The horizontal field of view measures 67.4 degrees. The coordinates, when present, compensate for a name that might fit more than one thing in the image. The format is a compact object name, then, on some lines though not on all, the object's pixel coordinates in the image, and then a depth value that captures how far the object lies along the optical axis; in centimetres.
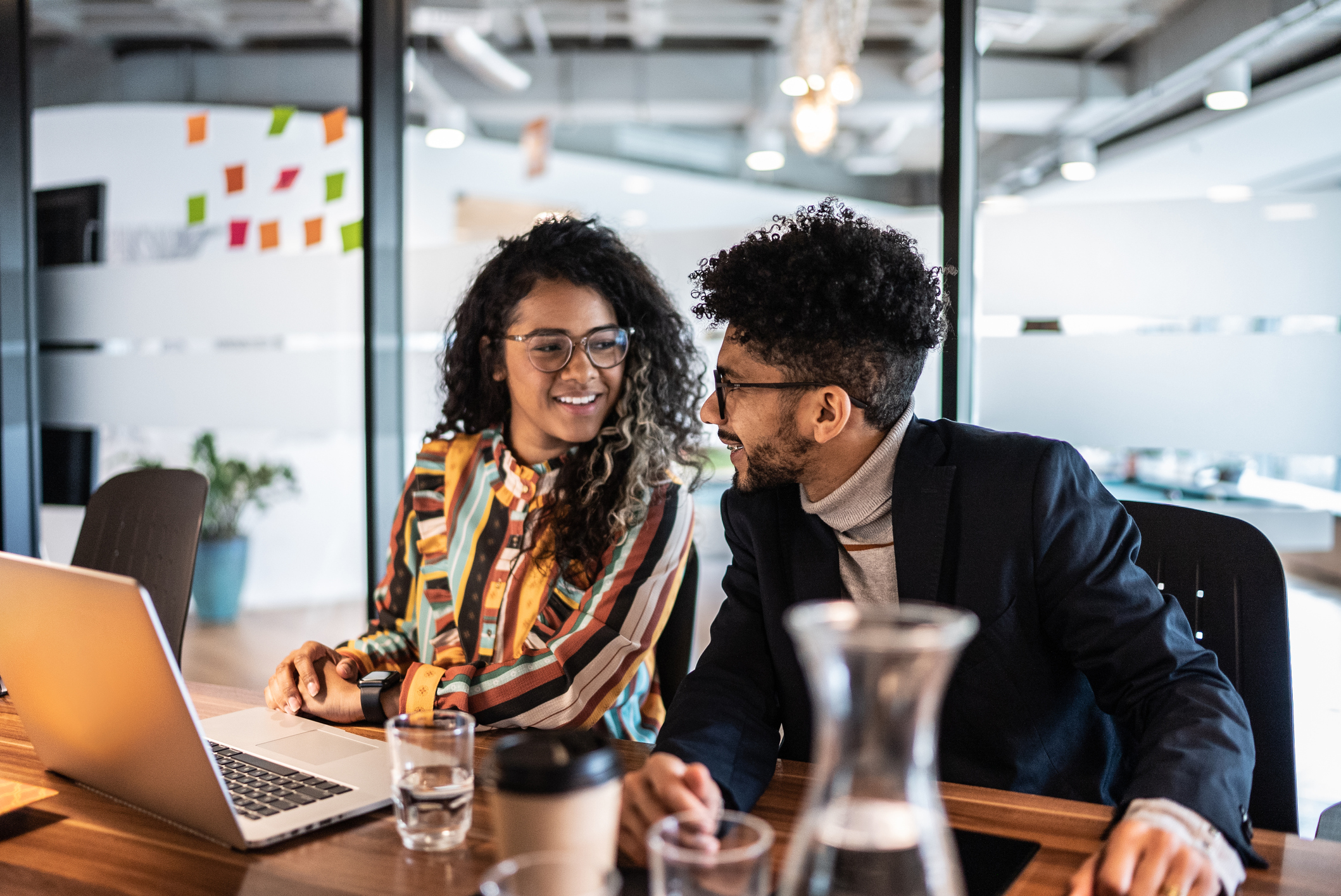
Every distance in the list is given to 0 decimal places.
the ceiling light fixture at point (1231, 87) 347
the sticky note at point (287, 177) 346
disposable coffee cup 74
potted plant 444
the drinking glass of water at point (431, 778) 96
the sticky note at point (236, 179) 366
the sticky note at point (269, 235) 342
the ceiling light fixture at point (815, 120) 447
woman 154
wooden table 89
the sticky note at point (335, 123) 340
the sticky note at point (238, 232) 353
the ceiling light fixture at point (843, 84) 407
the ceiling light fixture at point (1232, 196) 229
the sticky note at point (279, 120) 355
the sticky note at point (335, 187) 332
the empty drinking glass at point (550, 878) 60
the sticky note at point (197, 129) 402
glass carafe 55
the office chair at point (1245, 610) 129
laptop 90
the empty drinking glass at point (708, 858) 61
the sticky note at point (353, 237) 322
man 120
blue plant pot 442
